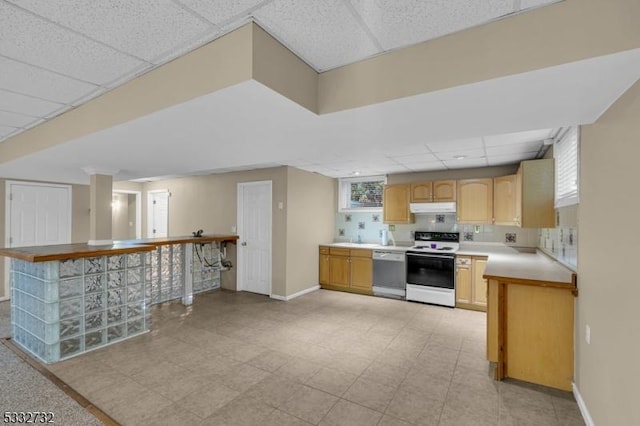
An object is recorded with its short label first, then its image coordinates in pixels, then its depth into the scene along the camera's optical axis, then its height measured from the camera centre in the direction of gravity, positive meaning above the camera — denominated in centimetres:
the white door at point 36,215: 513 -4
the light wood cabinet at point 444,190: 502 +41
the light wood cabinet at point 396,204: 544 +18
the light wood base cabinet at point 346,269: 550 -105
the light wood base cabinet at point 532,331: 251 -102
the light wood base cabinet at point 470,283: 452 -105
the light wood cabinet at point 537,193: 328 +24
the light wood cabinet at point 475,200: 472 +23
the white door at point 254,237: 545 -43
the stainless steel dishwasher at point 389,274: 516 -104
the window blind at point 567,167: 250 +44
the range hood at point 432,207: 505 +12
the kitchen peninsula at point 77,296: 299 -92
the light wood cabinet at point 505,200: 437 +22
